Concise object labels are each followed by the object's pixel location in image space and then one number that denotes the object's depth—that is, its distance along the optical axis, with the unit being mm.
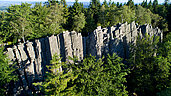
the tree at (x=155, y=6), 53344
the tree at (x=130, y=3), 53097
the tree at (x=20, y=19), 25023
